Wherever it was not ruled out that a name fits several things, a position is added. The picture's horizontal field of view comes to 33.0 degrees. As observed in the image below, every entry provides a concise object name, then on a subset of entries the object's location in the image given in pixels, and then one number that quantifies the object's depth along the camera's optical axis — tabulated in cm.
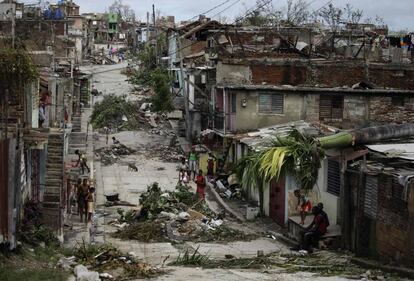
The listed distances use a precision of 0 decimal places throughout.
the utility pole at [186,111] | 4000
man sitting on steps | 1784
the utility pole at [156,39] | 5879
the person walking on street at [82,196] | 2142
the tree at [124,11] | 12479
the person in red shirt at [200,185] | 2610
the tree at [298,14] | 6321
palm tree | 1810
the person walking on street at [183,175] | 3073
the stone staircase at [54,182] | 1748
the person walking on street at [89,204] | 2119
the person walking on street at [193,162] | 3303
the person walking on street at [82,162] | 2770
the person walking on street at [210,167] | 3253
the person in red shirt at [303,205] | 1966
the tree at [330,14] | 5547
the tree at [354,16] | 5678
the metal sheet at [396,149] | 1619
